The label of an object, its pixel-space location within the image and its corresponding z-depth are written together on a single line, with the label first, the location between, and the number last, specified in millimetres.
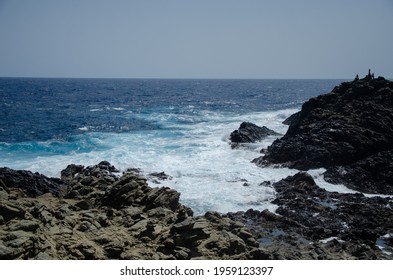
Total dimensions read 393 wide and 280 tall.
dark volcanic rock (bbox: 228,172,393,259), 15500
